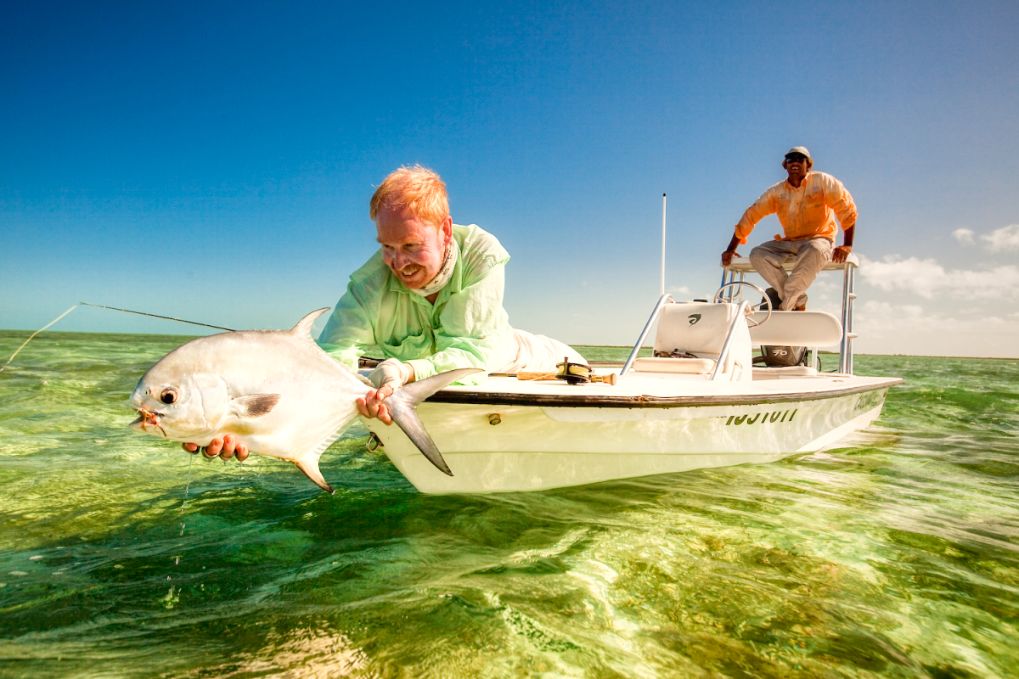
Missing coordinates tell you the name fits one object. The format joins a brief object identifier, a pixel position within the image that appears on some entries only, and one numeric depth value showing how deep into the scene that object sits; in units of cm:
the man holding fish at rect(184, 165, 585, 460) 283
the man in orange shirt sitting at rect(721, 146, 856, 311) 656
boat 334
